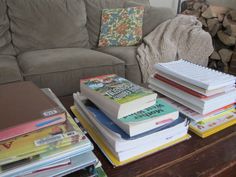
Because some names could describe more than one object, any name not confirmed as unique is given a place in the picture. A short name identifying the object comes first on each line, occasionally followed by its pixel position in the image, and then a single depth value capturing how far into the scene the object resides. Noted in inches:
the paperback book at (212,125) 28.5
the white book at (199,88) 29.2
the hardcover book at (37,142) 18.3
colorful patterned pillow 80.9
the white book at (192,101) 29.5
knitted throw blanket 70.1
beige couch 57.4
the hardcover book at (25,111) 19.6
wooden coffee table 22.4
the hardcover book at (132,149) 23.2
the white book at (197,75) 29.3
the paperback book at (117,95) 24.2
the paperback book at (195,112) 29.6
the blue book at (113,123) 23.3
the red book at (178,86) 29.6
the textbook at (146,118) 23.0
